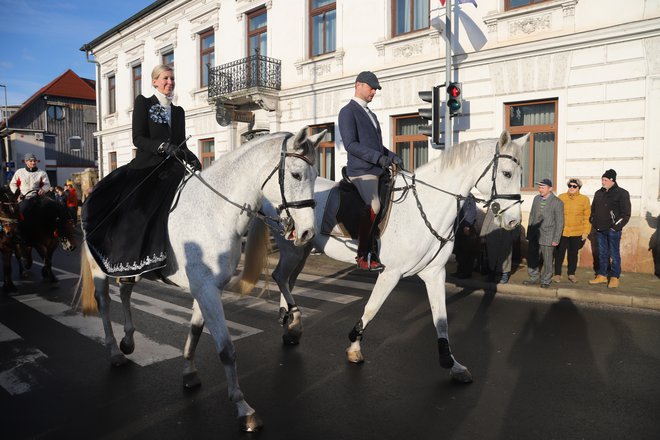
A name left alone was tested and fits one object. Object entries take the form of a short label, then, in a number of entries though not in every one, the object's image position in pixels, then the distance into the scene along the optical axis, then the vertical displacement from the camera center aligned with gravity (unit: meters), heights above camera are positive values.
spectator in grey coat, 8.70 -0.77
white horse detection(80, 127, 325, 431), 3.44 -0.16
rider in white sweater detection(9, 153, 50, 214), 9.22 +0.22
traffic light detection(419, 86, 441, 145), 9.98 +1.75
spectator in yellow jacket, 9.11 -0.68
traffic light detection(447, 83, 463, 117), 9.95 +2.05
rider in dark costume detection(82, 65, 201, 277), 3.93 -0.01
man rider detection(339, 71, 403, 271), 4.75 +0.38
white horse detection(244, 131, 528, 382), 4.43 -0.21
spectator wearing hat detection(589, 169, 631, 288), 8.63 -0.54
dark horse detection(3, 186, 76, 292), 9.07 -0.68
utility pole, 10.08 +2.76
